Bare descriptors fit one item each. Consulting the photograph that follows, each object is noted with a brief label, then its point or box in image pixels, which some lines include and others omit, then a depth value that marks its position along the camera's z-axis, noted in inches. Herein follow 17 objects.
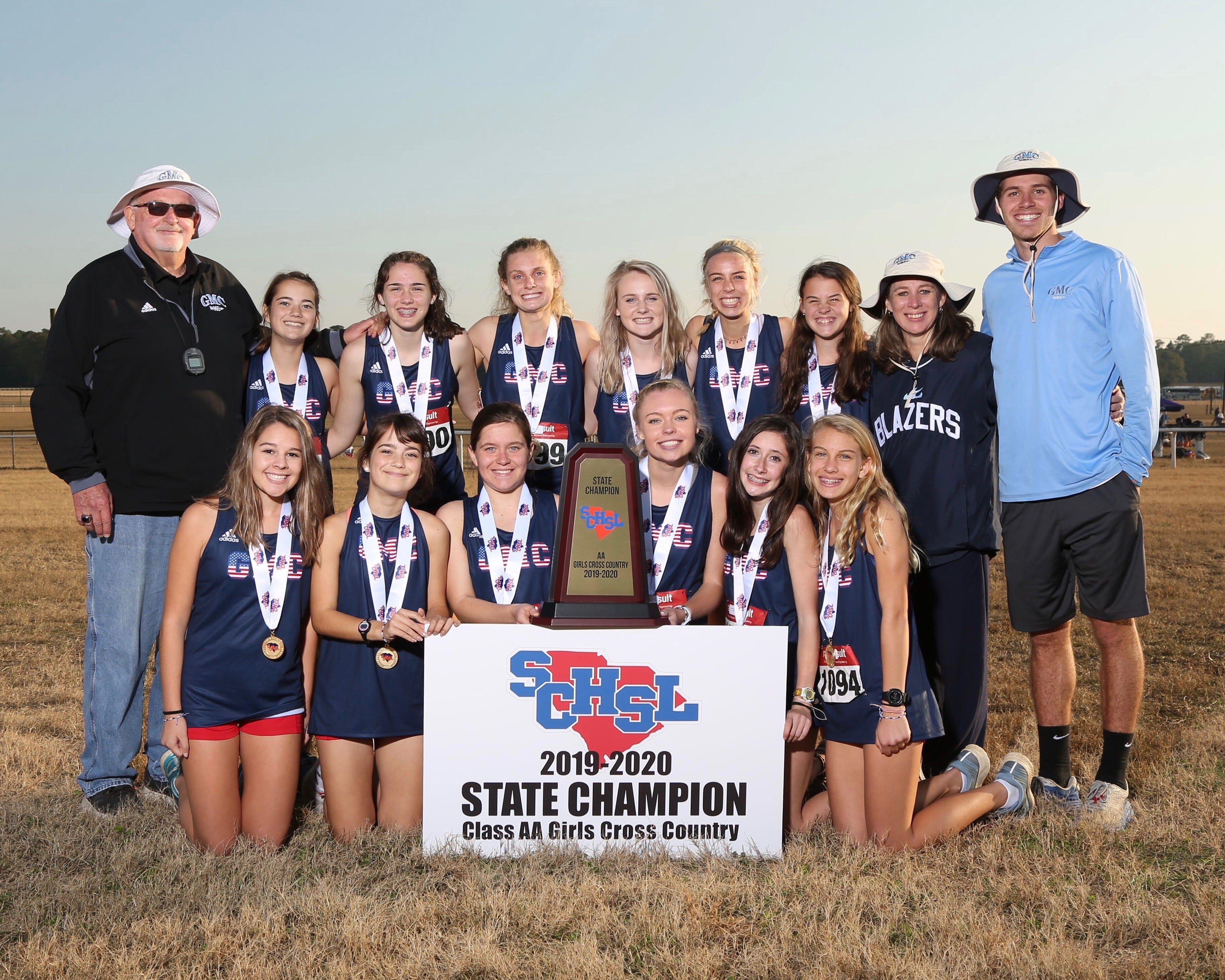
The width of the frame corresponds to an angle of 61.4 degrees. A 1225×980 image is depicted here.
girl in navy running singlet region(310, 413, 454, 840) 171.3
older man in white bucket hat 187.6
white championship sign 157.4
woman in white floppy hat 187.2
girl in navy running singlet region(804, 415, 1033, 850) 163.9
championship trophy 159.8
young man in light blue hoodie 179.6
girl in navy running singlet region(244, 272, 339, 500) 204.4
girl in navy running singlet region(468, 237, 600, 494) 215.0
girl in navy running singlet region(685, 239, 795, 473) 205.8
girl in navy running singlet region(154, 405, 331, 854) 166.7
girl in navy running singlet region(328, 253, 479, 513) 209.9
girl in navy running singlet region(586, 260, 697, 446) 205.2
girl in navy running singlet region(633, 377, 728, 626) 180.7
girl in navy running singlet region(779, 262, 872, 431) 197.6
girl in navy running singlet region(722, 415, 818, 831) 173.0
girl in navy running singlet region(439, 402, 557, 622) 180.1
